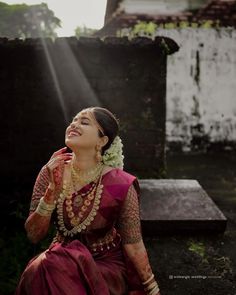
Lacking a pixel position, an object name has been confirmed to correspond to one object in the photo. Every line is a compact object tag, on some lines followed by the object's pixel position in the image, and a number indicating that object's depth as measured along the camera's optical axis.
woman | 2.39
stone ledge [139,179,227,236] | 4.11
